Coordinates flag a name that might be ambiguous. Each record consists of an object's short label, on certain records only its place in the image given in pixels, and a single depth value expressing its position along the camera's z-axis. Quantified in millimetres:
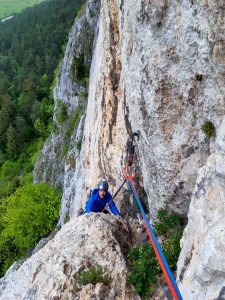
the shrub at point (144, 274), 5445
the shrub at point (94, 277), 5322
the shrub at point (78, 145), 17451
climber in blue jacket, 7366
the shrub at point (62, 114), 26057
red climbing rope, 3678
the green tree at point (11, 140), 42422
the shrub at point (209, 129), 5145
